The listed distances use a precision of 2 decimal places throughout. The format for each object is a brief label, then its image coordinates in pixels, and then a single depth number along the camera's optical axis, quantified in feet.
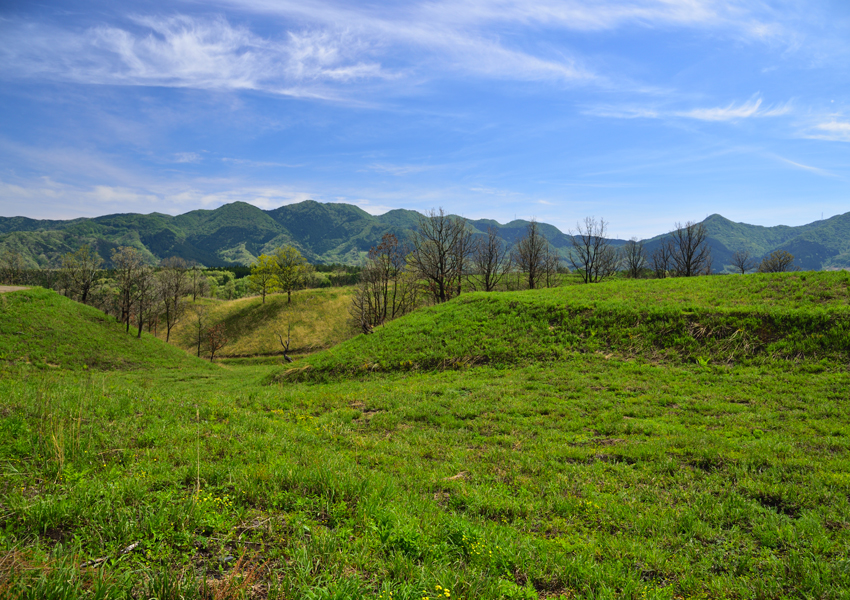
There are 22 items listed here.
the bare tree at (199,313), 224.35
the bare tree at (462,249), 166.40
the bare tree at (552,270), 273.75
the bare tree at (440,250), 160.25
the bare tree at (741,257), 318.49
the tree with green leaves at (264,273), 254.88
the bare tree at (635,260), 320.70
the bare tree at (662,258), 297.94
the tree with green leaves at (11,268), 294.05
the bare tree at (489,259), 204.19
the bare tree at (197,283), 309.06
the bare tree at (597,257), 221.99
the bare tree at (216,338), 188.50
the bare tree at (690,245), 233.96
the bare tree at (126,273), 146.30
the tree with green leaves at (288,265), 258.98
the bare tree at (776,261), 276.21
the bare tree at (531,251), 201.26
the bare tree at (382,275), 180.86
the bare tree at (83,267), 205.50
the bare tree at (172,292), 199.32
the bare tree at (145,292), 150.92
